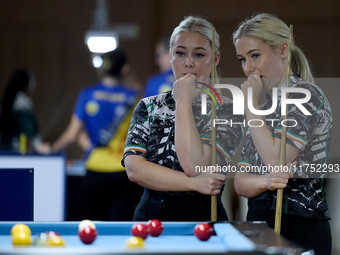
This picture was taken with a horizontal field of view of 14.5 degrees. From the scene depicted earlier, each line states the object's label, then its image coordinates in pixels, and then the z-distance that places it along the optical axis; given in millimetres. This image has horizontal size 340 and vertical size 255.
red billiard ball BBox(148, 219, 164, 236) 4210
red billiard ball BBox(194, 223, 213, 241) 4160
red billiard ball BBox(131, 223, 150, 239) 4174
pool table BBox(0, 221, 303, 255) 3876
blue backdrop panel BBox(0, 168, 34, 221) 4801
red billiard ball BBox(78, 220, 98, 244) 4113
